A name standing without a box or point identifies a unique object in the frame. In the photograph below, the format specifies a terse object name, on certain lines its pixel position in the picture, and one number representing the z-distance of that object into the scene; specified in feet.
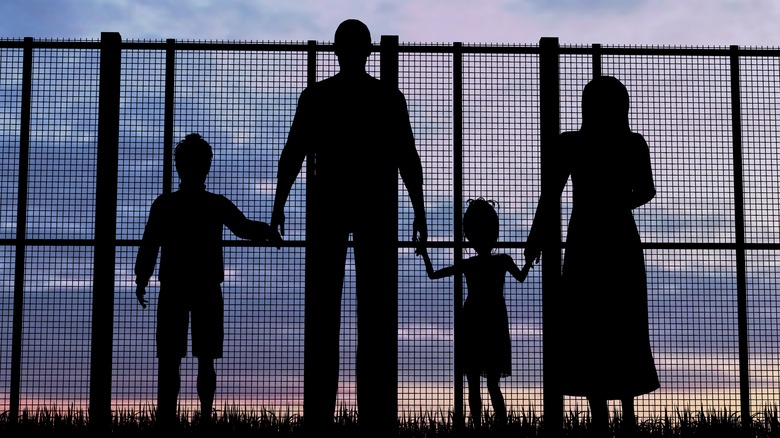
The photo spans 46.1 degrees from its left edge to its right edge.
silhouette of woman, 17.01
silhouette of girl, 21.79
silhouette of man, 16.99
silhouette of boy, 20.48
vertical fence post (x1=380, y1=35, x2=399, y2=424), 22.84
